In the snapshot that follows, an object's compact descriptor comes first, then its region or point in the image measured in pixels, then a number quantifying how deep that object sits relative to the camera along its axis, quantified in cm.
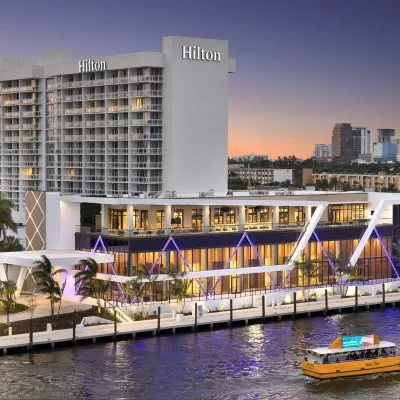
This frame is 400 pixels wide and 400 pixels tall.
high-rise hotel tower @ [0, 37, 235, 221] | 15688
